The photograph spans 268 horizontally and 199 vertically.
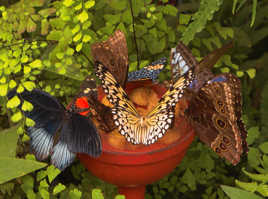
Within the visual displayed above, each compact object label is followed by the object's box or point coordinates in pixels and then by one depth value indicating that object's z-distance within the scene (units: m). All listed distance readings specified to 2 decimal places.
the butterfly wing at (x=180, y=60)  0.71
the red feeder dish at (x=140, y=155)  0.68
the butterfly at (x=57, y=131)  0.67
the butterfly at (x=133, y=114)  0.67
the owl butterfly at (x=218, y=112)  0.69
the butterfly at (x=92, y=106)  0.67
